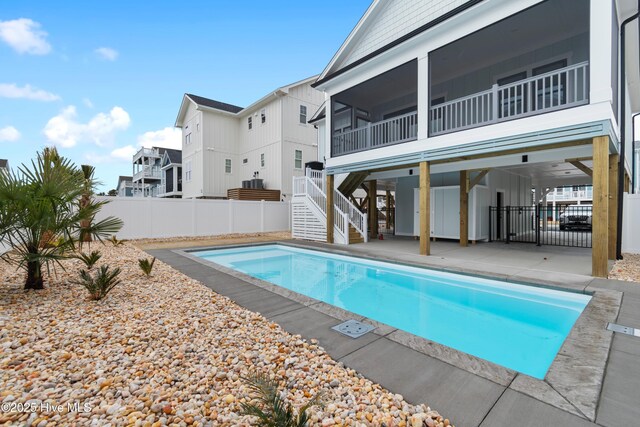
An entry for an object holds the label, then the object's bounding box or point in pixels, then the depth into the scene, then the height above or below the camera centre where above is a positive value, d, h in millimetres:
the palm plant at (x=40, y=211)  3871 +12
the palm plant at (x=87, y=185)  4662 +434
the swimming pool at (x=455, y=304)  3545 -1613
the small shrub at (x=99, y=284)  4203 -1050
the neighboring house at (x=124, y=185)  45438 +4094
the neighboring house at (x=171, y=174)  26311 +3530
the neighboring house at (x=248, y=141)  18016 +4738
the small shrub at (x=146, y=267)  5680 -1069
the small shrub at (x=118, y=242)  9742 -1093
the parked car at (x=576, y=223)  17984 -814
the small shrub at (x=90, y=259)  5961 -974
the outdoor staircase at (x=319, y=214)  11422 -134
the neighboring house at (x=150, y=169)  31080 +4764
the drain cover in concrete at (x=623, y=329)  3199 -1340
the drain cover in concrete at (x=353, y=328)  3232 -1344
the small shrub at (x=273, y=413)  1470 -1035
